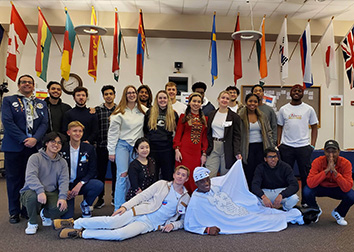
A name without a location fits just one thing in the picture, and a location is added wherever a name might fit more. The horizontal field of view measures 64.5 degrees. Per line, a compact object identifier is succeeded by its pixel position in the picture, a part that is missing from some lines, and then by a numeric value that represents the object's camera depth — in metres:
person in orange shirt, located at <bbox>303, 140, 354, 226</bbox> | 2.94
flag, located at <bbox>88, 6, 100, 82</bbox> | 5.59
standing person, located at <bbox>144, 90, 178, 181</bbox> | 3.24
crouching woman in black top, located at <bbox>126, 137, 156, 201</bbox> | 2.93
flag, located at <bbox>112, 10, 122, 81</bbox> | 5.55
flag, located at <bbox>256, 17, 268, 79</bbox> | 5.70
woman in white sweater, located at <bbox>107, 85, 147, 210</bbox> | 3.15
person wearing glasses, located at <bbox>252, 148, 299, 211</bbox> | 3.01
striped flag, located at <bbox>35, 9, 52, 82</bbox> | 5.03
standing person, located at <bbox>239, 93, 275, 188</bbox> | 3.32
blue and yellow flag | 5.71
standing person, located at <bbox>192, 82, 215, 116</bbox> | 4.21
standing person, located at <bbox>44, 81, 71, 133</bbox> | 3.53
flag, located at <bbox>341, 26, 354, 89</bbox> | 5.70
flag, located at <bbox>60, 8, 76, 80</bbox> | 5.21
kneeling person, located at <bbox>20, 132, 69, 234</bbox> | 2.68
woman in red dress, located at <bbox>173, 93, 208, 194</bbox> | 3.19
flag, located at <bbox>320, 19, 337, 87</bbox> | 5.58
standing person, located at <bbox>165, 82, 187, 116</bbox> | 3.71
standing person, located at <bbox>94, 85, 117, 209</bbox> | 3.60
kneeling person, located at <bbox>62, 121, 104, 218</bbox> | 3.05
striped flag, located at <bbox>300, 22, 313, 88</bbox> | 5.52
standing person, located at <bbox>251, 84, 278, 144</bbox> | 3.52
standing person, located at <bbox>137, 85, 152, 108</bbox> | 3.89
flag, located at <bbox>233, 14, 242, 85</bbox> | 5.87
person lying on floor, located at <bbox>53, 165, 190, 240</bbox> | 2.45
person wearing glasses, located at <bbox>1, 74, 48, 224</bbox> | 2.98
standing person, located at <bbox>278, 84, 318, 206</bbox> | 3.48
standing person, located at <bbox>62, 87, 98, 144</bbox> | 3.51
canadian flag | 4.78
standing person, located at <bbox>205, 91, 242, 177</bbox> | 3.18
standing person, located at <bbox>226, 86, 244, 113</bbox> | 4.00
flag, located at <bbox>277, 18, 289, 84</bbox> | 5.51
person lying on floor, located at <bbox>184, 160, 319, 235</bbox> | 2.67
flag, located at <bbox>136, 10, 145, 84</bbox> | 5.55
